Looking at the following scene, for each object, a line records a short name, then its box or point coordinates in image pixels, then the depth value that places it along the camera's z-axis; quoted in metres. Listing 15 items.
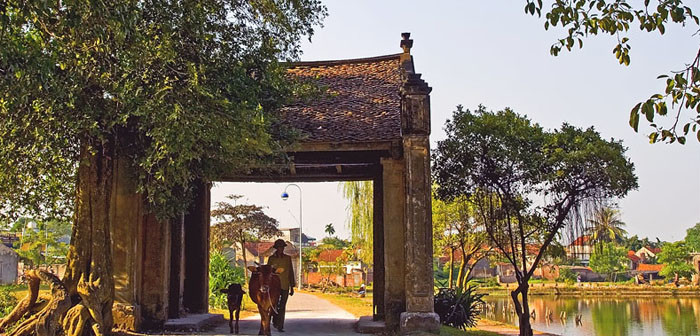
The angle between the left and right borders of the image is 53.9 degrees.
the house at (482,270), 65.75
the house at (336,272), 41.12
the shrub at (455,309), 13.54
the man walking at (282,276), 10.85
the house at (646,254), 77.35
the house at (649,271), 64.99
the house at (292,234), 66.99
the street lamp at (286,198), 28.44
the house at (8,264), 35.81
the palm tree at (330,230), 60.66
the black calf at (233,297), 11.09
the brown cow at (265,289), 9.52
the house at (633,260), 72.25
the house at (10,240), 40.27
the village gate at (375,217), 10.22
